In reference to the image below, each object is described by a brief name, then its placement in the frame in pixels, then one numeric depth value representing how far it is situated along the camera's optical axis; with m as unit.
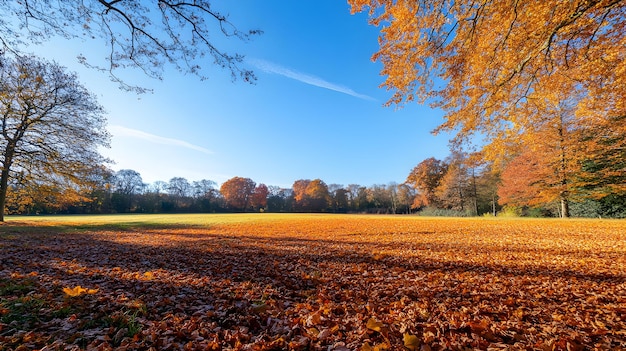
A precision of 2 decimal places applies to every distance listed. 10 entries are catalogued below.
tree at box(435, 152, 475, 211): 38.81
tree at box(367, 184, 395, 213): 65.44
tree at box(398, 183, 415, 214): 56.75
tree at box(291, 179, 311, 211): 69.56
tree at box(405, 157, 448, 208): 48.08
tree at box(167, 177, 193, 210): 63.69
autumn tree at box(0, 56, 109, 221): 14.02
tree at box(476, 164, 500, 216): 36.03
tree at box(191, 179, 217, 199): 71.03
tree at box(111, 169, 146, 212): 56.12
